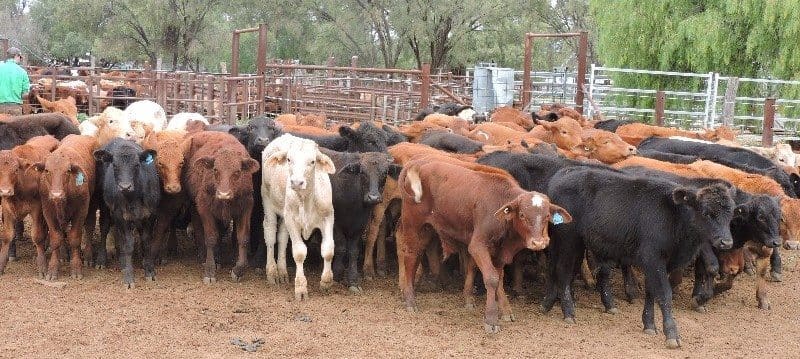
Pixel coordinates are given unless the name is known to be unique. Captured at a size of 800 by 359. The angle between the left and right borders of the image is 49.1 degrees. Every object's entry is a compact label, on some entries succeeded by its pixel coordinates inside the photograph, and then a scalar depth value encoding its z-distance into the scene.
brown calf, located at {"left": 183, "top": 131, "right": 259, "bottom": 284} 8.14
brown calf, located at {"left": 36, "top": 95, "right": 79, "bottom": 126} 15.14
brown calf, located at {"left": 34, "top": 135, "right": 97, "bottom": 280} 7.86
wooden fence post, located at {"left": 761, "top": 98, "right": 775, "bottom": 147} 15.72
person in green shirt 13.55
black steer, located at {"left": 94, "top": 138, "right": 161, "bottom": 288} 8.01
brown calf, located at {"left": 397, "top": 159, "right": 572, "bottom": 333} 6.57
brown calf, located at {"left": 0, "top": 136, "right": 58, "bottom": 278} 8.05
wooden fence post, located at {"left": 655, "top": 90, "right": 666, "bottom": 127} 16.38
